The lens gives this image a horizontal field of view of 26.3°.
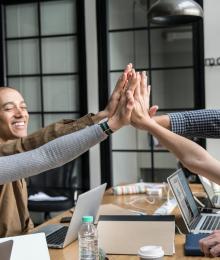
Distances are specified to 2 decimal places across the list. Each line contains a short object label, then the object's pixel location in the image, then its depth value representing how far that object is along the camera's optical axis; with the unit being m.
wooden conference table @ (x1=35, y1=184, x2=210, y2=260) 1.76
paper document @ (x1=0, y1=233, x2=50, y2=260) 1.59
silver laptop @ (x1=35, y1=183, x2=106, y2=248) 1.90
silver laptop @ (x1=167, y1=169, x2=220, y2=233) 2.09
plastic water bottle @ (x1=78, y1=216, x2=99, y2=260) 1.67
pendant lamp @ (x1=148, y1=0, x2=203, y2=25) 2.94
